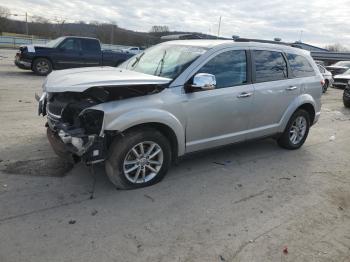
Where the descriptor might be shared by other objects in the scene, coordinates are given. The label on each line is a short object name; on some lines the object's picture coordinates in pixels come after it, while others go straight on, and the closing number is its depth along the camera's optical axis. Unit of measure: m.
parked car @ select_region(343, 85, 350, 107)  12.72
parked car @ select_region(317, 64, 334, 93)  17.57
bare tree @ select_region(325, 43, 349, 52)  88.30
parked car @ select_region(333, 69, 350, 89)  20.06
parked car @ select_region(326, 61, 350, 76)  24.69
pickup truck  15.42
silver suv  4.11
